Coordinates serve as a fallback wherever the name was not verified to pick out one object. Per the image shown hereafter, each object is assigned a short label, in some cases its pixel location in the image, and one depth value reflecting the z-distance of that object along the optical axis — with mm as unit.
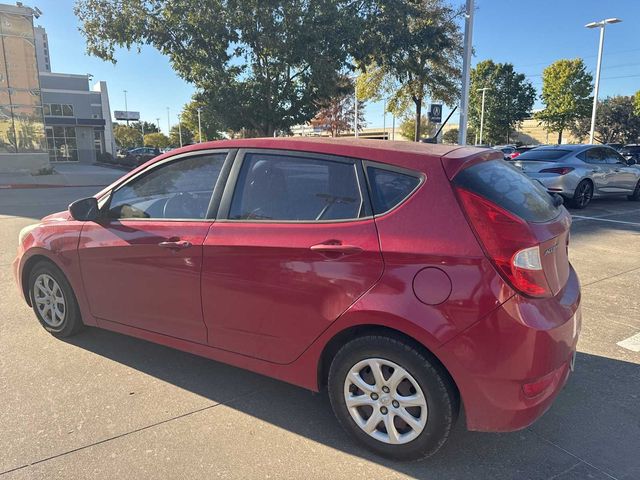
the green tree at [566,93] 54125
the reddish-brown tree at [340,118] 51406
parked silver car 11117
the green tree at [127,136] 89312
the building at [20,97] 23625
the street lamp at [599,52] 27253
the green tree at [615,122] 56062
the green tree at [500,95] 56938
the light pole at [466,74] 13156
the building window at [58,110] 43500
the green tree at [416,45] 16703
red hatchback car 2334
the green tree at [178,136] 92312
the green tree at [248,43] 15359
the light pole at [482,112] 52750
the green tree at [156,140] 91125
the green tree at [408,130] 61856
